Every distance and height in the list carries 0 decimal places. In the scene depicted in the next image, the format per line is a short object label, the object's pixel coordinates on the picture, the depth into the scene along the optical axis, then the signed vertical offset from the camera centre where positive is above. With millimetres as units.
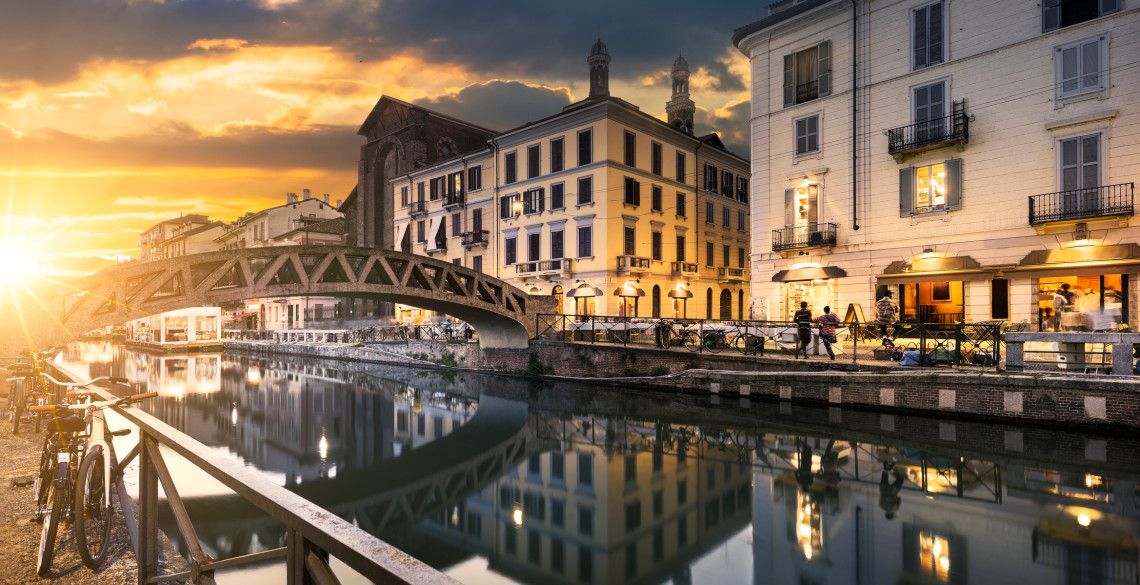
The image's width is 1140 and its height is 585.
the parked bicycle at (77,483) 4688 -1551
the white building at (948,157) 17078 +4556
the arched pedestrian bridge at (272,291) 13812 +183
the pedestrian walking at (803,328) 17453 -1022
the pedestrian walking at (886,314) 16562 -586
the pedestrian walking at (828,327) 17078 -969
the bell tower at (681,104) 49344 +16065
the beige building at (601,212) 31641 +5029
